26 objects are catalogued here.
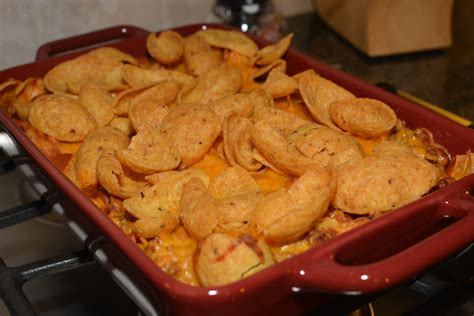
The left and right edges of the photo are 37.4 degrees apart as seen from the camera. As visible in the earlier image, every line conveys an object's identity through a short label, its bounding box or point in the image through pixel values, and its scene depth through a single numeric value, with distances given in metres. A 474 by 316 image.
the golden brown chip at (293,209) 0.75
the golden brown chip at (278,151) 0.85
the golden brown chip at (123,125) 1.06
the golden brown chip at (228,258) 0.68
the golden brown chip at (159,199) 0.83
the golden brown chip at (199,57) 1.19
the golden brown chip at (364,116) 0.97
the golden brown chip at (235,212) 0.78
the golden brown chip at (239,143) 0.91
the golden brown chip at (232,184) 0.86
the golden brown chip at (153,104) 1.00
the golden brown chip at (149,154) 0.87
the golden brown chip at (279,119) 0.99
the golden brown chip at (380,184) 0.81
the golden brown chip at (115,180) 0.86
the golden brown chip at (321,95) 1.02
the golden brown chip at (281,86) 1.08
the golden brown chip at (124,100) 1.08
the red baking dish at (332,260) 0.65
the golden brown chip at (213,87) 1.09
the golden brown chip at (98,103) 1.07
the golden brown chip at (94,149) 0.92
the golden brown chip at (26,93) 1.11
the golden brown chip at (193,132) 0.93
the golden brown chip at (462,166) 0.91
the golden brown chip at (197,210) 0.76
